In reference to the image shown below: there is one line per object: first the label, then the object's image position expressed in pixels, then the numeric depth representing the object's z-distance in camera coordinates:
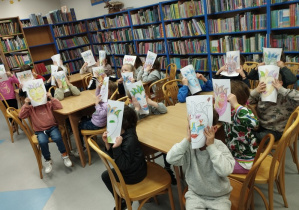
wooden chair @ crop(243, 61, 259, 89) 2.99
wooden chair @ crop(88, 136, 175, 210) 1.51
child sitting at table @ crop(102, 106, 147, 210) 1.56
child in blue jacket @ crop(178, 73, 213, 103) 2.30
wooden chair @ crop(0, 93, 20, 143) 3.79
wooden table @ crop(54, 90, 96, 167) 2.72
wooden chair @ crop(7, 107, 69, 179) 2.68
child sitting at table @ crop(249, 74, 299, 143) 1.83
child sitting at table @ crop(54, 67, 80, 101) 3.09
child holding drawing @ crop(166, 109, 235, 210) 1.26
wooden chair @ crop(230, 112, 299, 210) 1.28
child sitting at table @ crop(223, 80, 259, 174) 1.46
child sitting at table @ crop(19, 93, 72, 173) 2.69
